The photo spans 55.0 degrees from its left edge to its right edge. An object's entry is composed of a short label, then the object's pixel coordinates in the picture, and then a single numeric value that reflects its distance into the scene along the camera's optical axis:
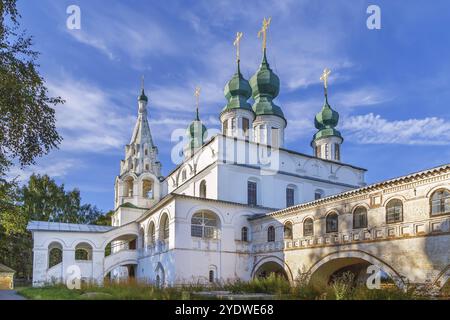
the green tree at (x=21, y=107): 11.98
